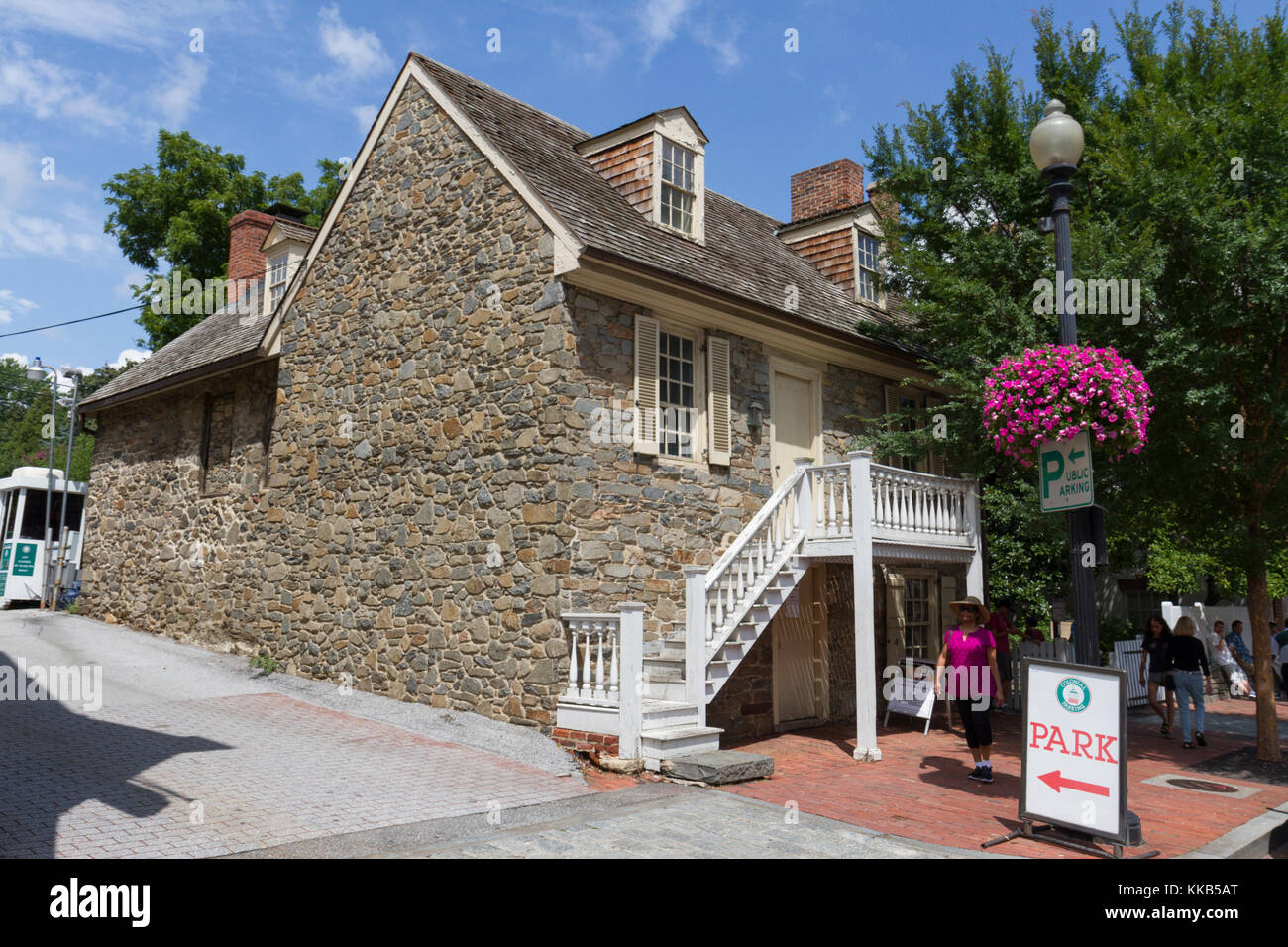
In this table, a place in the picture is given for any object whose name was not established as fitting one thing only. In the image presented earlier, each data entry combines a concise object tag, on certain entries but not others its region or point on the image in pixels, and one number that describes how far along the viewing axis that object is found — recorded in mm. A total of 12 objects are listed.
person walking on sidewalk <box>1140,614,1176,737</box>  12344
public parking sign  7090
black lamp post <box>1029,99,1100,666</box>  6934
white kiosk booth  20359
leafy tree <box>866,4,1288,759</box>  9711
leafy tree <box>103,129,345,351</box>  28031
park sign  6438
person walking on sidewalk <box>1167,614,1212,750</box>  11586
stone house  10047
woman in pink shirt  8750
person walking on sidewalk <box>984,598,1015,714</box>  13445
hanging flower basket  7332
